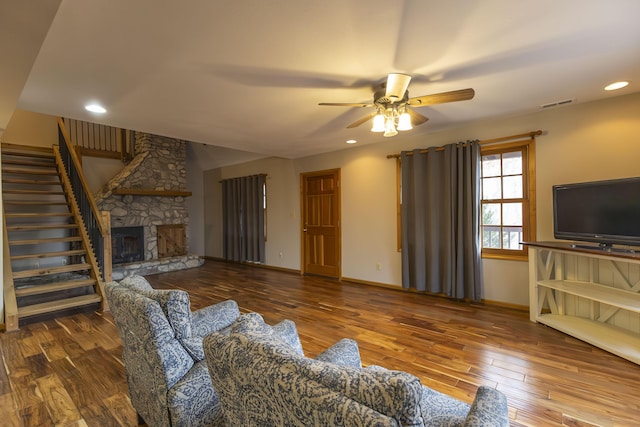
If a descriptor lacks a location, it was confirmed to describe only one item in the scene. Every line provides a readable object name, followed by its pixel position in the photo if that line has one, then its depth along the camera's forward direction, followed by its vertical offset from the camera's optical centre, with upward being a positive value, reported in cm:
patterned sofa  58 -39
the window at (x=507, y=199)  352 +11
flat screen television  254 -6
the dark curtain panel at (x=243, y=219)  647 -13
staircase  359 -34
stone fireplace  593 +21
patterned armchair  126 -65
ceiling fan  222 +90
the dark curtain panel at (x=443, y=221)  375 -16
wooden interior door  532 -22
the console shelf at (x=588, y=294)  253 -82
